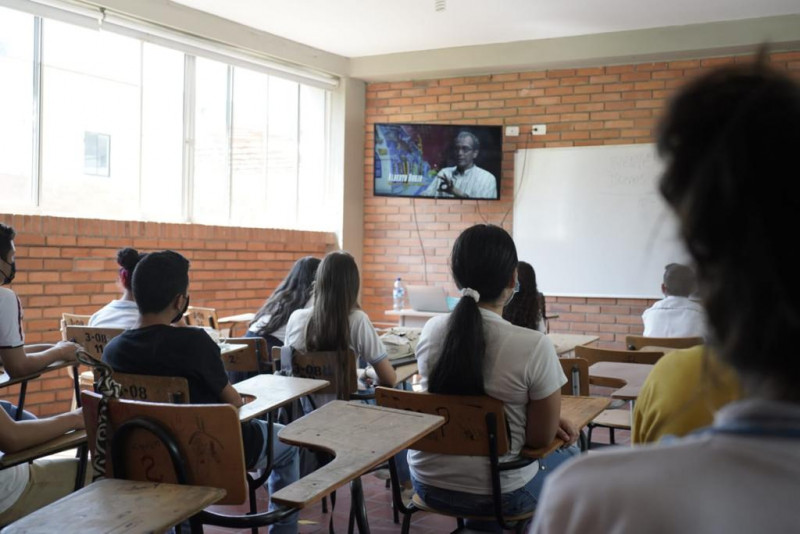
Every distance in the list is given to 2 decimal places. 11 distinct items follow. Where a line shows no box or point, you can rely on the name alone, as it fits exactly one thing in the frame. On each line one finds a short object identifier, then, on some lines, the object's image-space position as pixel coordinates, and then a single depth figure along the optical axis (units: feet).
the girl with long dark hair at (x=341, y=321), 10.14
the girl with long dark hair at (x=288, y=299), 12.34
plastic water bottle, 23.82
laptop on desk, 21.29
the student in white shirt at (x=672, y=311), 12.67
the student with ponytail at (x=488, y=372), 6.85
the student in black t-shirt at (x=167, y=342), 7.30
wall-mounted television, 22.59
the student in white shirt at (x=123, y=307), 11.82
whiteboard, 21.29
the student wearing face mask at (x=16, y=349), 10.12
